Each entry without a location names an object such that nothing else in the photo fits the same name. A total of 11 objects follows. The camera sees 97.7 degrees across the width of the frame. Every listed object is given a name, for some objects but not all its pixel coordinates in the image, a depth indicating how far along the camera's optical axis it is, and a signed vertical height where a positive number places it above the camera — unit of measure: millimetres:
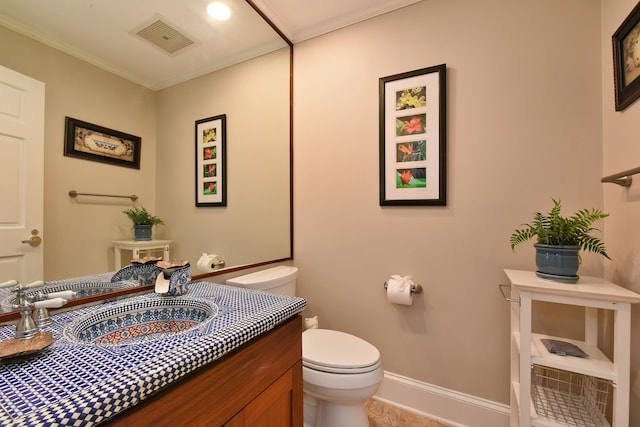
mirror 969 +246
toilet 1237 -727
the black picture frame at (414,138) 1541 +433
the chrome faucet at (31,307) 723 -265
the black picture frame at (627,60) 996 +580
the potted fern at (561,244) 1072 -121
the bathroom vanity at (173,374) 475 -322
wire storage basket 1084 -793
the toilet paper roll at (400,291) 1541 -434
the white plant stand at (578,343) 943 -501
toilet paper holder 1577 -427
